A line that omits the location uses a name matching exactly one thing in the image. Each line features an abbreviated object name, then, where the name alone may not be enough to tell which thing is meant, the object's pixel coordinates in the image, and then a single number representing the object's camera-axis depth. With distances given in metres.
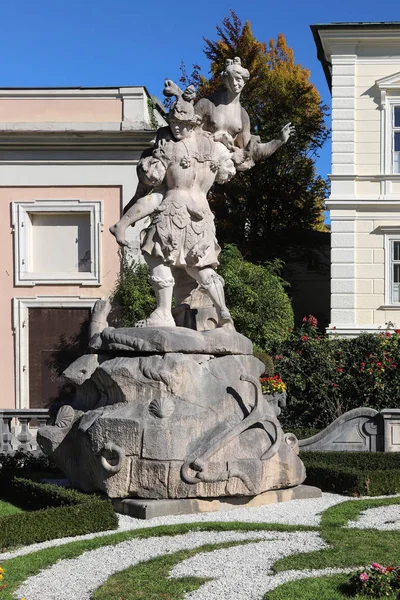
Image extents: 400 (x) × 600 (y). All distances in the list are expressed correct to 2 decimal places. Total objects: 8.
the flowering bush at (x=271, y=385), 17.45
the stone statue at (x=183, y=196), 10.61
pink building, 24.88
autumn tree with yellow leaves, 29.58
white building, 25.31
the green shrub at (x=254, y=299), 22.62
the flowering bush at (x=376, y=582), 6.23
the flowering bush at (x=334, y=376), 18.94
